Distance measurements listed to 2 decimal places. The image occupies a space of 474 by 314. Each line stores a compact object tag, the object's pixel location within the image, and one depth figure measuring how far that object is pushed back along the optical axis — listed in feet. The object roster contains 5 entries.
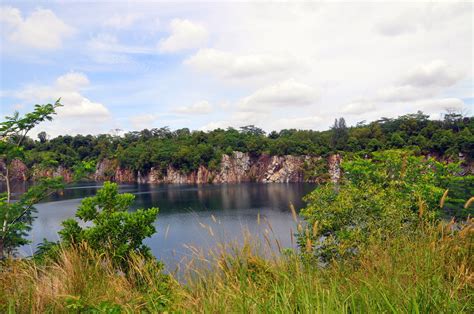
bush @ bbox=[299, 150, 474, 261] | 37.42
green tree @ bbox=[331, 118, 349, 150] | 260.97
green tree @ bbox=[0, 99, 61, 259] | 24.76
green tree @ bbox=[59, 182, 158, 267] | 28.04
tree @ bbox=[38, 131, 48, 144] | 327.67
